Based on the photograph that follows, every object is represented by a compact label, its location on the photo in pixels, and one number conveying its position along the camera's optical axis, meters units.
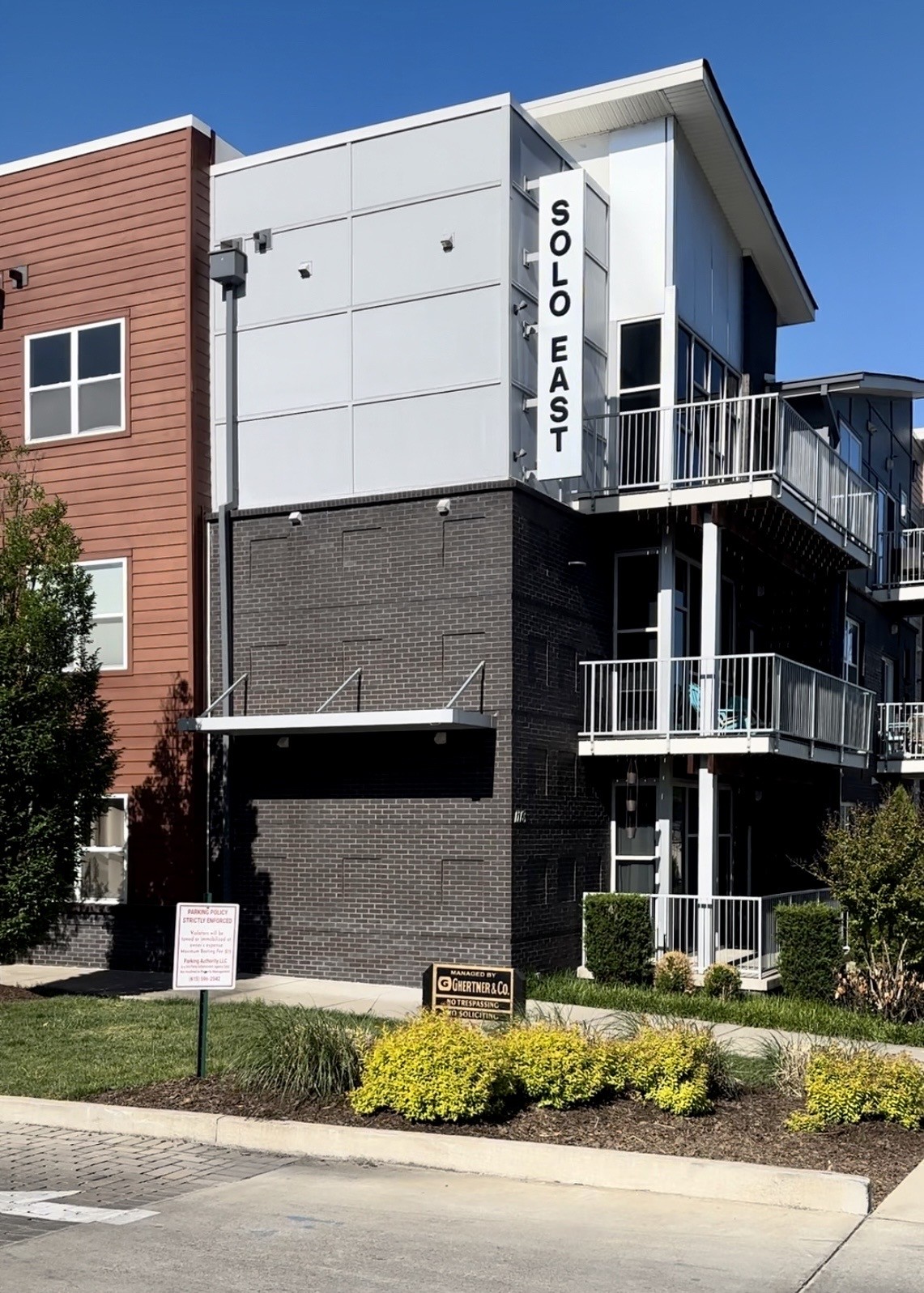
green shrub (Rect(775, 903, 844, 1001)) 16.05
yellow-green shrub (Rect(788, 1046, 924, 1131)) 9.60
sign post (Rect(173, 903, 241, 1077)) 10.62
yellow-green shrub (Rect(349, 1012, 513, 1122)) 9.59
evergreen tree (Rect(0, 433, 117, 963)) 15.48
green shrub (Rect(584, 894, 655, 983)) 16.81
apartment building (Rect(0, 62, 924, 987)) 17.14
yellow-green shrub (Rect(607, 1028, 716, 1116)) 9.79
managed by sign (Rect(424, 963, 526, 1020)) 11.40
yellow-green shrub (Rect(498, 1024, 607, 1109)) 9.92
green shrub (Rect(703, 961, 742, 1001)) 16.20
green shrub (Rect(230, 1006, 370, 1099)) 10.24
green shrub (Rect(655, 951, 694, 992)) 16.45
